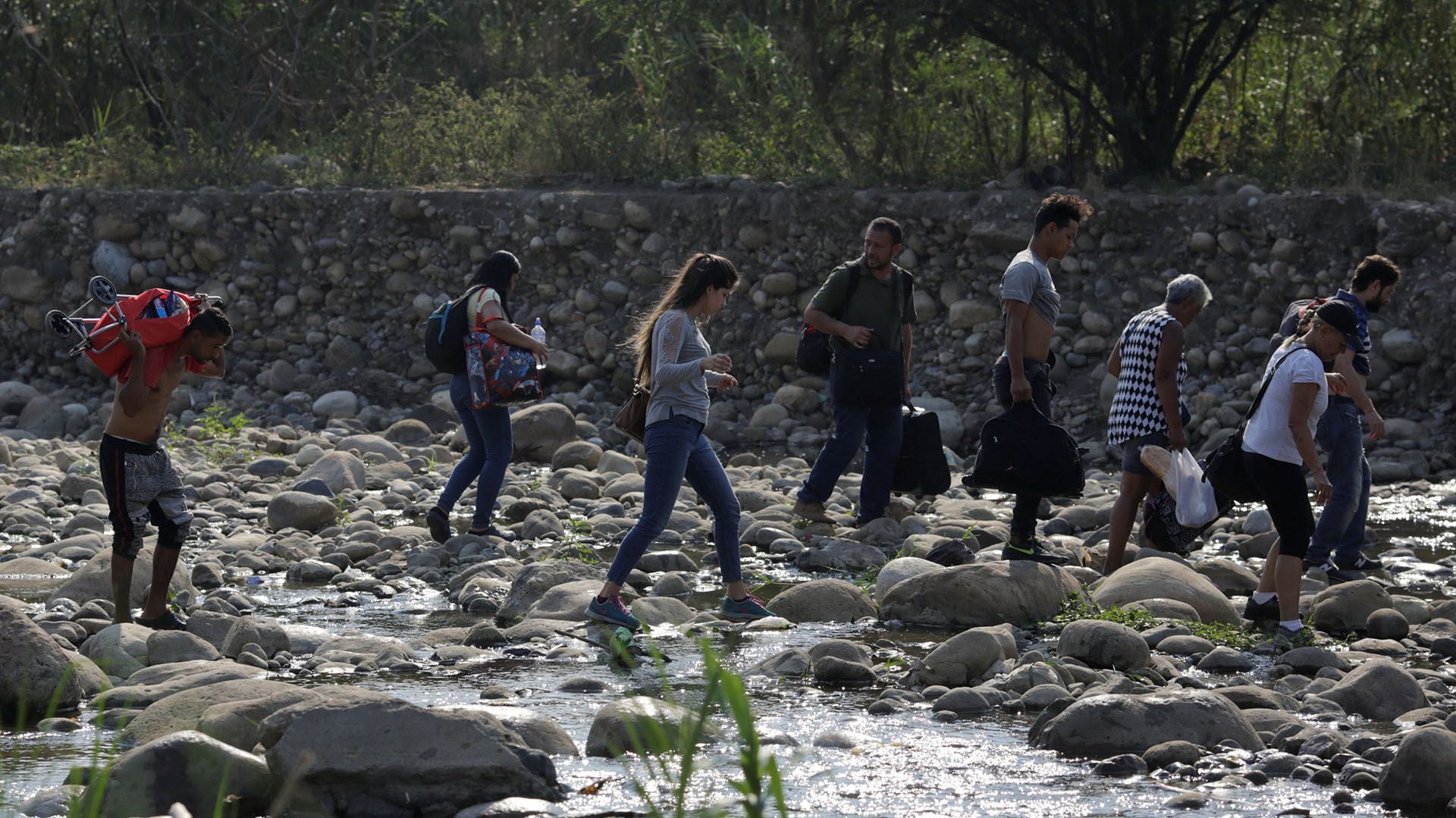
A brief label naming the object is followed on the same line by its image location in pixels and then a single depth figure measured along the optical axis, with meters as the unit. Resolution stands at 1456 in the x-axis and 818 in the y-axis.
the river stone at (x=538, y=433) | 25.22
